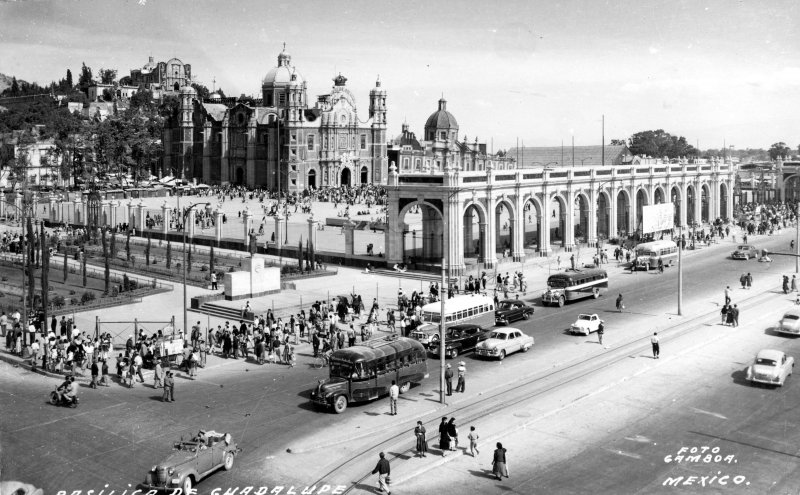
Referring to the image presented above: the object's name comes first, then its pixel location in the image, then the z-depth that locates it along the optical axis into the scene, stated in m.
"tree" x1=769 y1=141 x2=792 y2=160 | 189.50
